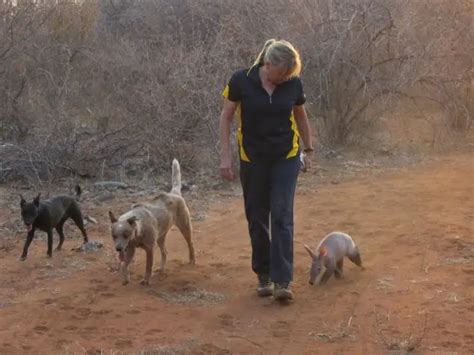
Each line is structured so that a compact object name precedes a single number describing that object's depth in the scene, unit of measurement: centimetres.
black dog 719
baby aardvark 626
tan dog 617
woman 552
